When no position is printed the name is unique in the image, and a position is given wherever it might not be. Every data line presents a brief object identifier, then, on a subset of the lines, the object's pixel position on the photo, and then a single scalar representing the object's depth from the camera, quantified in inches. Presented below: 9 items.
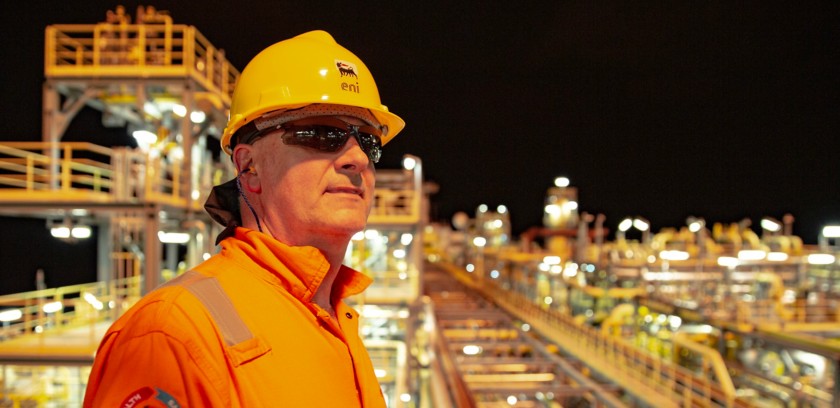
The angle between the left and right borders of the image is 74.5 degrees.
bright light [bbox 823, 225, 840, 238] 876.6
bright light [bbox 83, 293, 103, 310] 353.3
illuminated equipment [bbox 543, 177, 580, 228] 1344.7
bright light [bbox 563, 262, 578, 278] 1028.9
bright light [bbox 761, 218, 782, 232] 1028.4
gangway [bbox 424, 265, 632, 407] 464.4
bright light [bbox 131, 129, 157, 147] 383.9
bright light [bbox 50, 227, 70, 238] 397.9
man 47.1
